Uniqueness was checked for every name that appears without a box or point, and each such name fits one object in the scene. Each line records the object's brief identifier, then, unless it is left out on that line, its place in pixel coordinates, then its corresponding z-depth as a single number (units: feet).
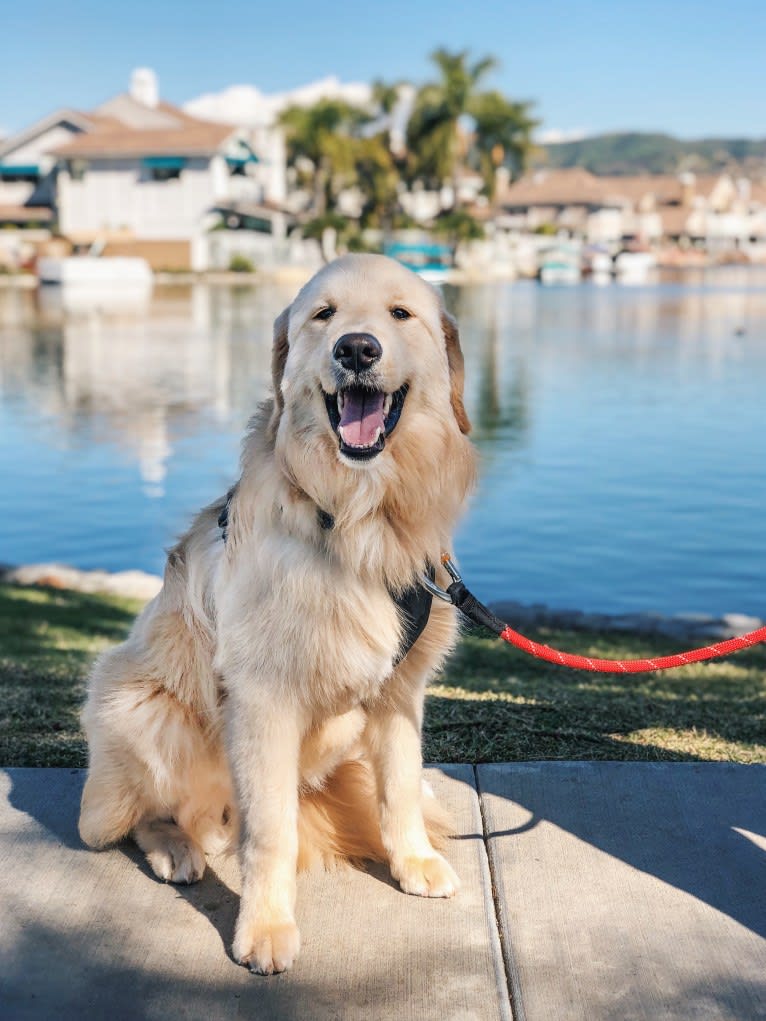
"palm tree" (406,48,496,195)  277.23
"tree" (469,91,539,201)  282.77
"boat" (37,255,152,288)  191.93
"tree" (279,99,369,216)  252.42
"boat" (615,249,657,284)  320.50
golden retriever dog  10.50
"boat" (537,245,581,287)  300.81
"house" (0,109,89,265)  252.21
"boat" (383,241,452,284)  239.30
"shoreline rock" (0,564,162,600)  35.29
